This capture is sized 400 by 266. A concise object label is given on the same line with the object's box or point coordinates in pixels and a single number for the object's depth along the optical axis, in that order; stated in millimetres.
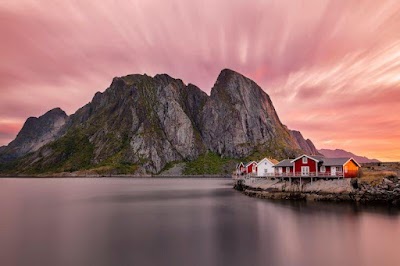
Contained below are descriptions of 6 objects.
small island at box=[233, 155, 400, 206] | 63688
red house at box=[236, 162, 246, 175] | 133750
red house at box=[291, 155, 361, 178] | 70625
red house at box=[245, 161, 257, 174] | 114025
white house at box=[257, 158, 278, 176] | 101650
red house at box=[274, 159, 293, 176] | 80150
